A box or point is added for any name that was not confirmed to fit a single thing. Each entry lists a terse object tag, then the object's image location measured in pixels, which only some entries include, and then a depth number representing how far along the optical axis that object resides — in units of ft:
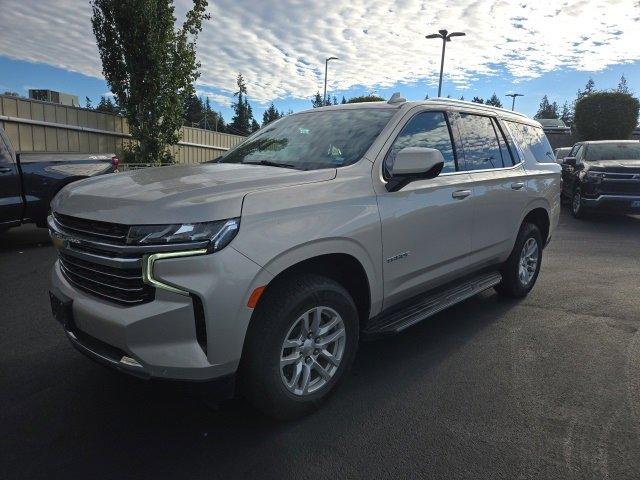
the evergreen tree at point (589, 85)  386.83
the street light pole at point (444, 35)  81.56
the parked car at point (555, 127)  129.75
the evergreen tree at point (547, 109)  396.59
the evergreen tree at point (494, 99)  392.35
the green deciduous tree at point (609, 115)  89.51
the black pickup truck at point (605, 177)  34.53
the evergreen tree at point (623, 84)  346.66
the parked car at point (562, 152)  56.39
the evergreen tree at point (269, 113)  324.29
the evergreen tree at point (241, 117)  242.45
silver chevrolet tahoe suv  7.50
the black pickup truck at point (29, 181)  22.15
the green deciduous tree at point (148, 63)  45.06
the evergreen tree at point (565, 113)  324.74
